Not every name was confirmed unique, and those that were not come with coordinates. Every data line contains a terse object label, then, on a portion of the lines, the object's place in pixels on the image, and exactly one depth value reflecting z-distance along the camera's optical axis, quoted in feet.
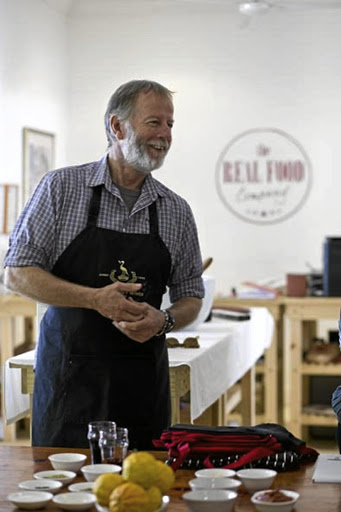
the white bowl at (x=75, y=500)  9.04
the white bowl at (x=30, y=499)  9.20
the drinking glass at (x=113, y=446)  10.21
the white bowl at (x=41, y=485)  9.69
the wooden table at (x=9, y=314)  30.86
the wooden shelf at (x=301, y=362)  30.61
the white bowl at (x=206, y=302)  21.71
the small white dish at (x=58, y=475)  10.04
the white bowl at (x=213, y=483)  9.52
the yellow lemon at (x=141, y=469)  8.38
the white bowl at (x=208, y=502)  8.88
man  14.32
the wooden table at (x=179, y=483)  9.40
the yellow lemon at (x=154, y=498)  8.26
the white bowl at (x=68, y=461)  10.50
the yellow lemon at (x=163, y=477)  8.56
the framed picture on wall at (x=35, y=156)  36.77
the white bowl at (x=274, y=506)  8.98
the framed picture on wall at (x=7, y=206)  34.55
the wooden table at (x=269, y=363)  31.18
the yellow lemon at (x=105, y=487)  8.28
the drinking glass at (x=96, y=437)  10.28
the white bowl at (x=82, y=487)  9.60
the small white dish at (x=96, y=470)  9.86
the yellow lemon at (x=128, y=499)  8.08
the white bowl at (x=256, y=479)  9.83
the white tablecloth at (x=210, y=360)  18.02
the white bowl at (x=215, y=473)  10.03
